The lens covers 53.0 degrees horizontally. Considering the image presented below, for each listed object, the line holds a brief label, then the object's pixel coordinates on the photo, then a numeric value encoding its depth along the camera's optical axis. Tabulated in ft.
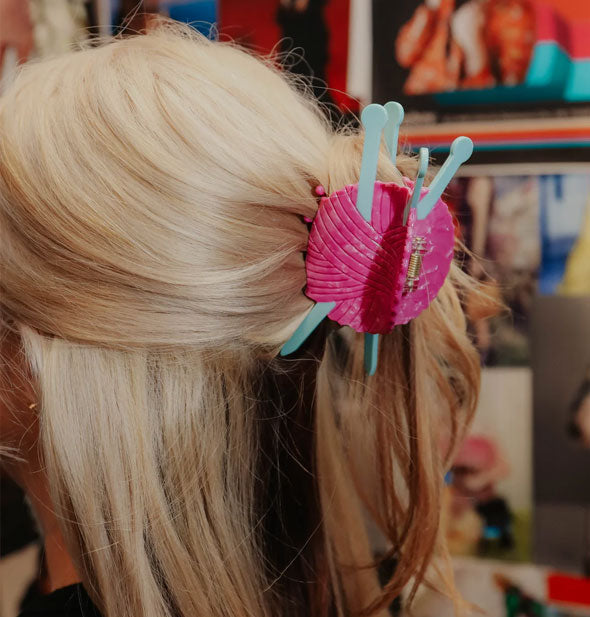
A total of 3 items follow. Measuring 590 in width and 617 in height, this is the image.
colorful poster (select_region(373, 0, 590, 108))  2.28
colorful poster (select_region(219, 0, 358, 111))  2.55
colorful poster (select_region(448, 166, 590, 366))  2.39
